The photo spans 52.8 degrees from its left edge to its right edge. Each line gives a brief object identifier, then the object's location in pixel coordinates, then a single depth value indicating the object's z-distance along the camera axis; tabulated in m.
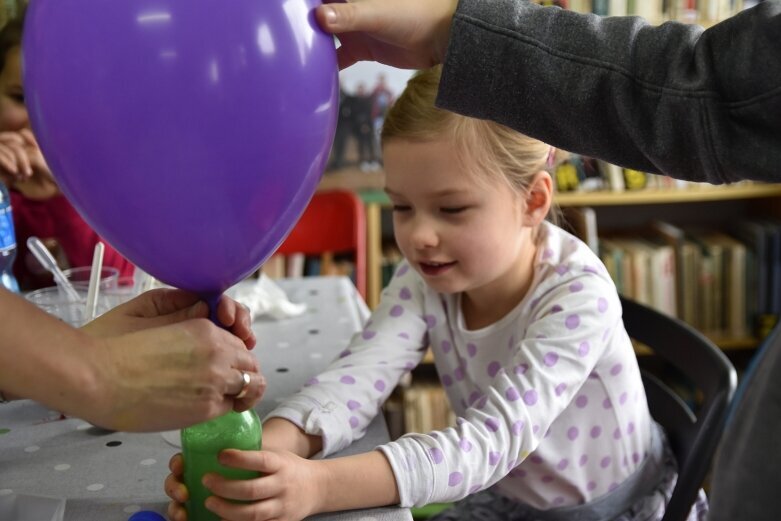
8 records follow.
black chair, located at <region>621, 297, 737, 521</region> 0.86
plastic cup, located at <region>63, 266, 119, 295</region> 1.01
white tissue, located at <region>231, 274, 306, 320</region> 1.22
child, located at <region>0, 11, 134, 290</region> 1.33
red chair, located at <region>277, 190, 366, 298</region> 2.05
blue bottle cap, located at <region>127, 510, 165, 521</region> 0.65
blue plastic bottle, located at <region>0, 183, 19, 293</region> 0.97
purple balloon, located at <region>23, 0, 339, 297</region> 0.52
